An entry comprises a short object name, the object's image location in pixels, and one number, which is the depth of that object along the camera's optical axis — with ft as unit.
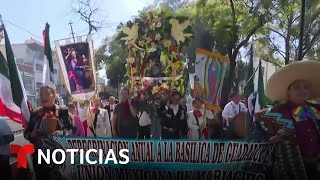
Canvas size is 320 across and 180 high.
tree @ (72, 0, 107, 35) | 35.33
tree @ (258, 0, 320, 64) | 31.54
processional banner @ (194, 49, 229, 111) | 10.29
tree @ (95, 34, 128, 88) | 48.54
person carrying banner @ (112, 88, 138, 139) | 10.33
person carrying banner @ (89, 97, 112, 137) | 11.61
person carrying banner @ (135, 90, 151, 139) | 11.50
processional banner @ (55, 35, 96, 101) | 10.26
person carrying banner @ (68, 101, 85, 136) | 9.31
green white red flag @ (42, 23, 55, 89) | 9.70
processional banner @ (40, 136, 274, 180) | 7.75
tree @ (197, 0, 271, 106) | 30.73
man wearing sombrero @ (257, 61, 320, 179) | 7.21
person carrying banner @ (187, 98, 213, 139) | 11.33
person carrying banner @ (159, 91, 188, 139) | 10.89
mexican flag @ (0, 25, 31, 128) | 8.46
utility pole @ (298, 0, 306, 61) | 17.72
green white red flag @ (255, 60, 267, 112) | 11.03
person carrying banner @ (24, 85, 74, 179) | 8.17
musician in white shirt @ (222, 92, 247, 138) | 12.79
